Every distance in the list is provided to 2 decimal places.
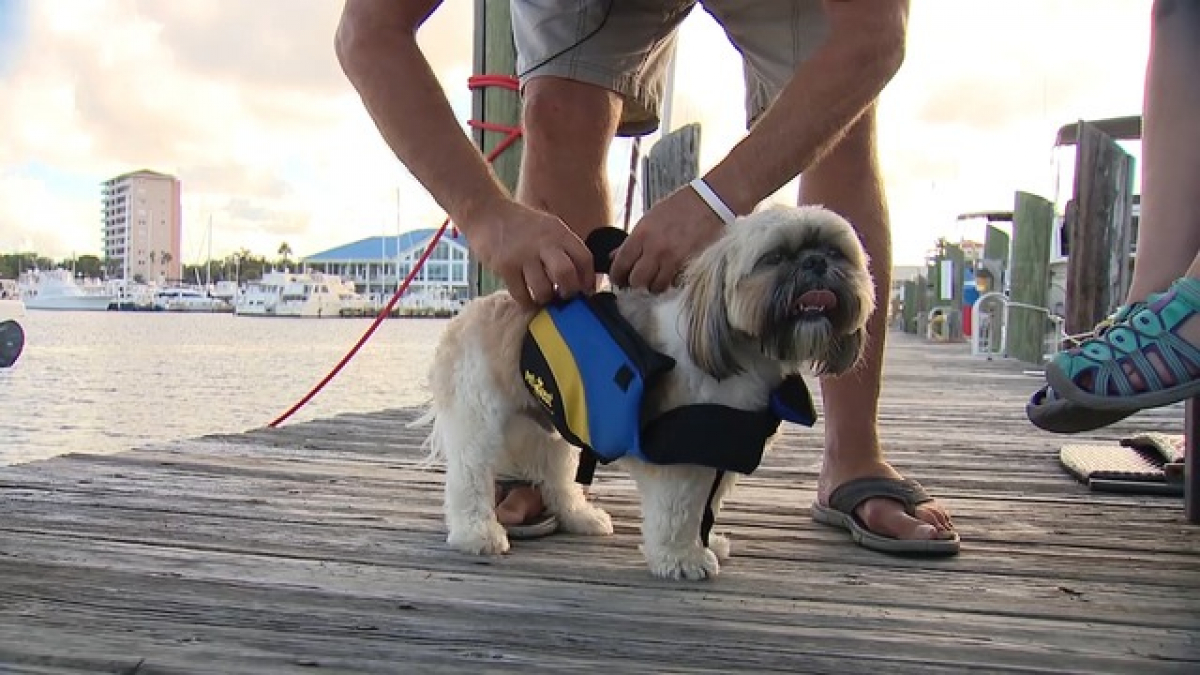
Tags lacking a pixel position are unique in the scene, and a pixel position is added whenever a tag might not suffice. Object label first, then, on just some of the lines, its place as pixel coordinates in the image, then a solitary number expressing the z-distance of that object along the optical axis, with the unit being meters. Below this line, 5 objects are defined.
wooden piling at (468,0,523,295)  4.35
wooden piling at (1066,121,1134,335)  6.68
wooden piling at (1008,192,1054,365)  10.23
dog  1.92
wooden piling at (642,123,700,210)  6.25
